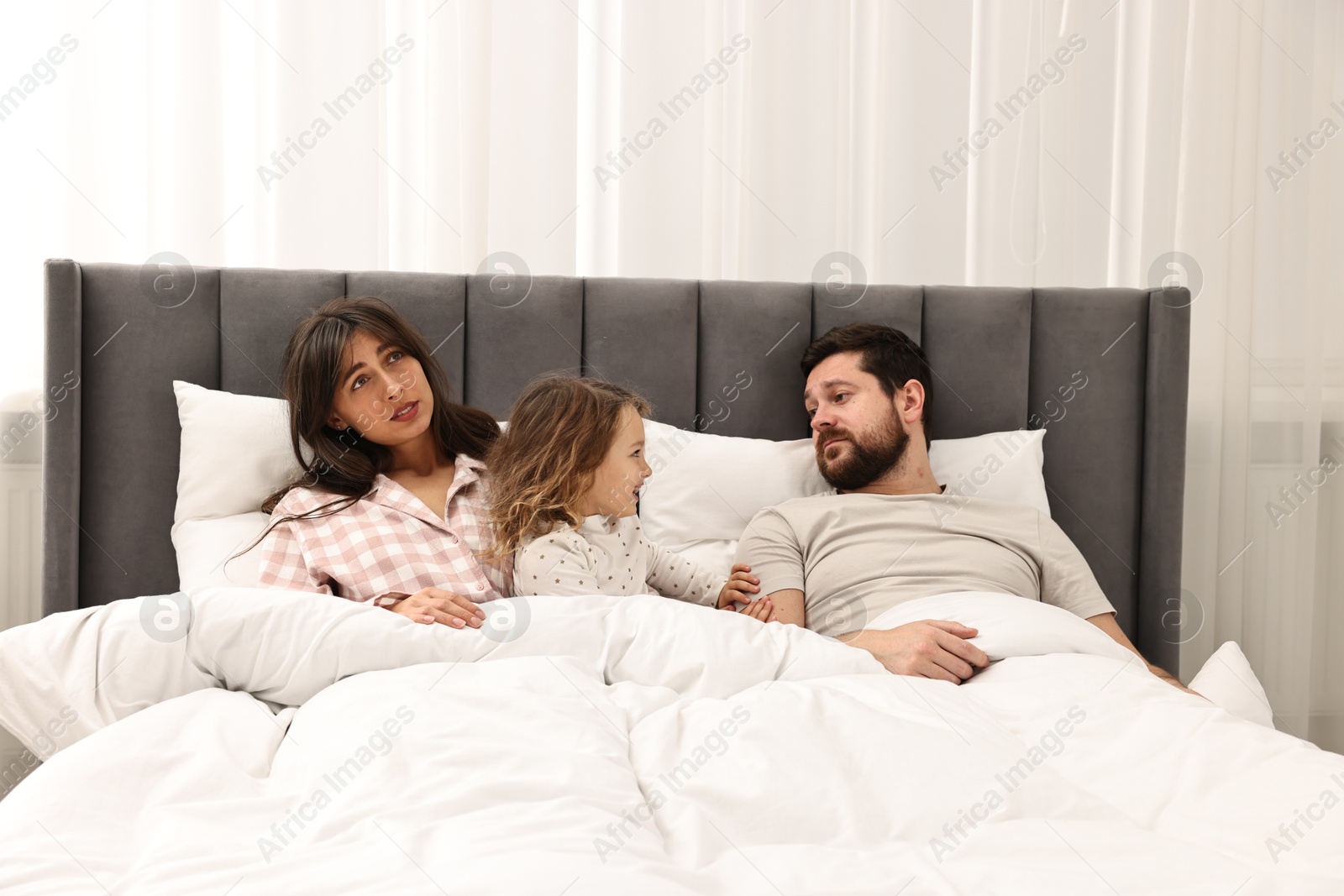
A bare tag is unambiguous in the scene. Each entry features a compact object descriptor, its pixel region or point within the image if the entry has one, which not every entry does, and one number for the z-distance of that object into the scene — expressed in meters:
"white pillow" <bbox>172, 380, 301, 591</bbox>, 1.47
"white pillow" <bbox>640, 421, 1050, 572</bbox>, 1.62
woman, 1.34
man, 1.47
